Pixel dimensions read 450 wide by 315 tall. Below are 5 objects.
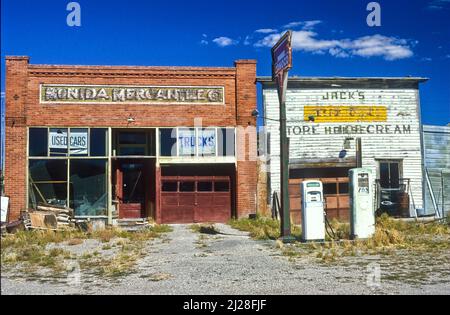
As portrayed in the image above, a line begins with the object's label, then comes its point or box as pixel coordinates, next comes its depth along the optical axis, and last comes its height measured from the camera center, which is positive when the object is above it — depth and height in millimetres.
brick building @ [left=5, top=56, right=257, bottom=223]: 21688 +2081
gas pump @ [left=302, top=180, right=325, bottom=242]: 14828 -687
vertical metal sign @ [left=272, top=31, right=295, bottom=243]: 15098 +1978
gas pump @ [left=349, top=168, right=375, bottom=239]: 15000 -492
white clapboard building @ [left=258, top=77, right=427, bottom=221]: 23984 +2325
